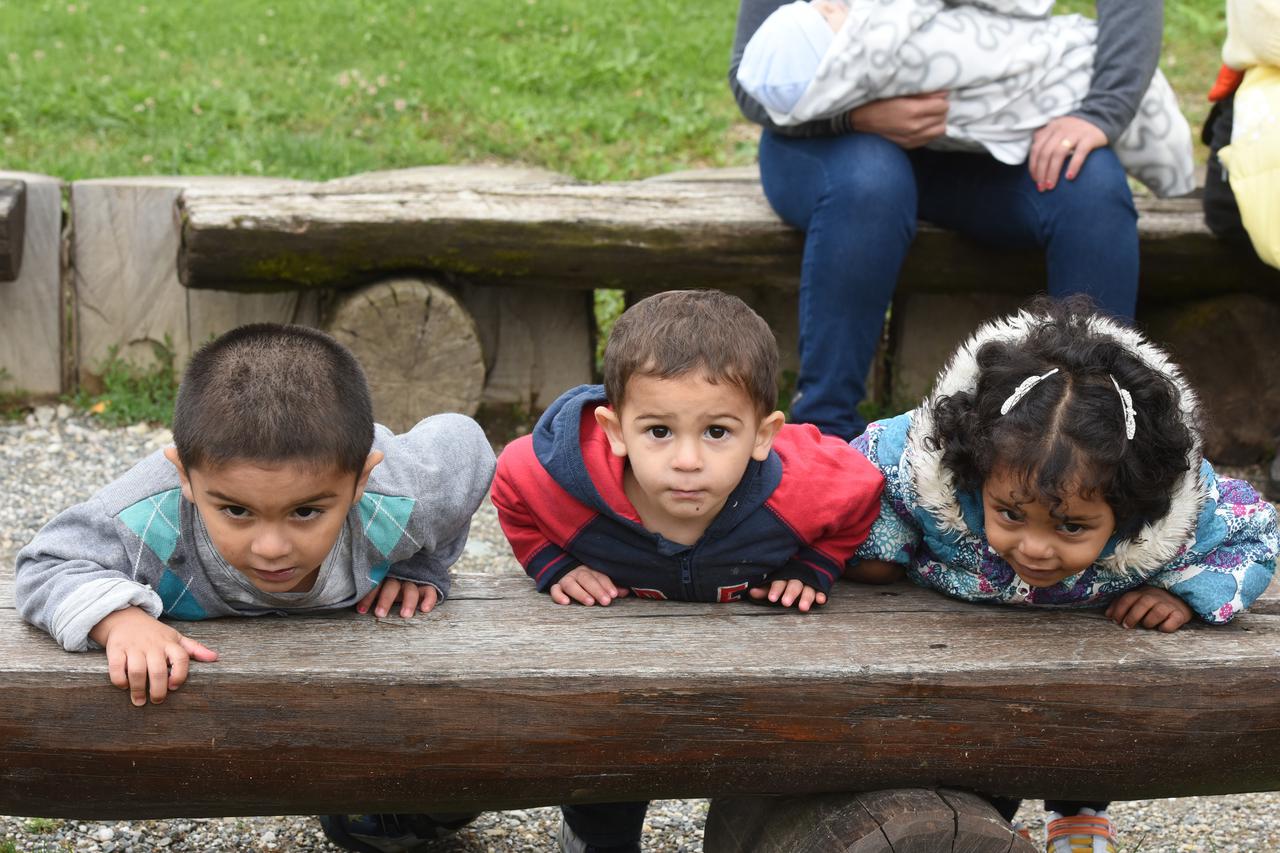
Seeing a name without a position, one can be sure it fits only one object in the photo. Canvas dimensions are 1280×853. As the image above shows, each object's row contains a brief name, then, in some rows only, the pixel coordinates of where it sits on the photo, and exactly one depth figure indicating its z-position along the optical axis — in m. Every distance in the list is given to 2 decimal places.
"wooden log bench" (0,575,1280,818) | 4.51
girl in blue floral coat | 4.77
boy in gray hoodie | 4.45
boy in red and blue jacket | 4.82
